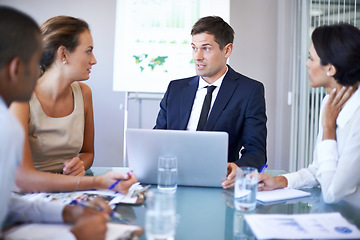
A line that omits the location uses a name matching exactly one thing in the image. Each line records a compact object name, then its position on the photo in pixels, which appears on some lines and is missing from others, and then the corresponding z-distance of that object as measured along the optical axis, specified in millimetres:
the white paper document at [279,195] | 1340
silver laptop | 1389
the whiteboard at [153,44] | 3478
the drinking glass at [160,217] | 868
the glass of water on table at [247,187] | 1230
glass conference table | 1037
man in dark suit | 2154
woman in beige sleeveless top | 1704
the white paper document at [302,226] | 956
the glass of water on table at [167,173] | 1364
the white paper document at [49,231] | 885
